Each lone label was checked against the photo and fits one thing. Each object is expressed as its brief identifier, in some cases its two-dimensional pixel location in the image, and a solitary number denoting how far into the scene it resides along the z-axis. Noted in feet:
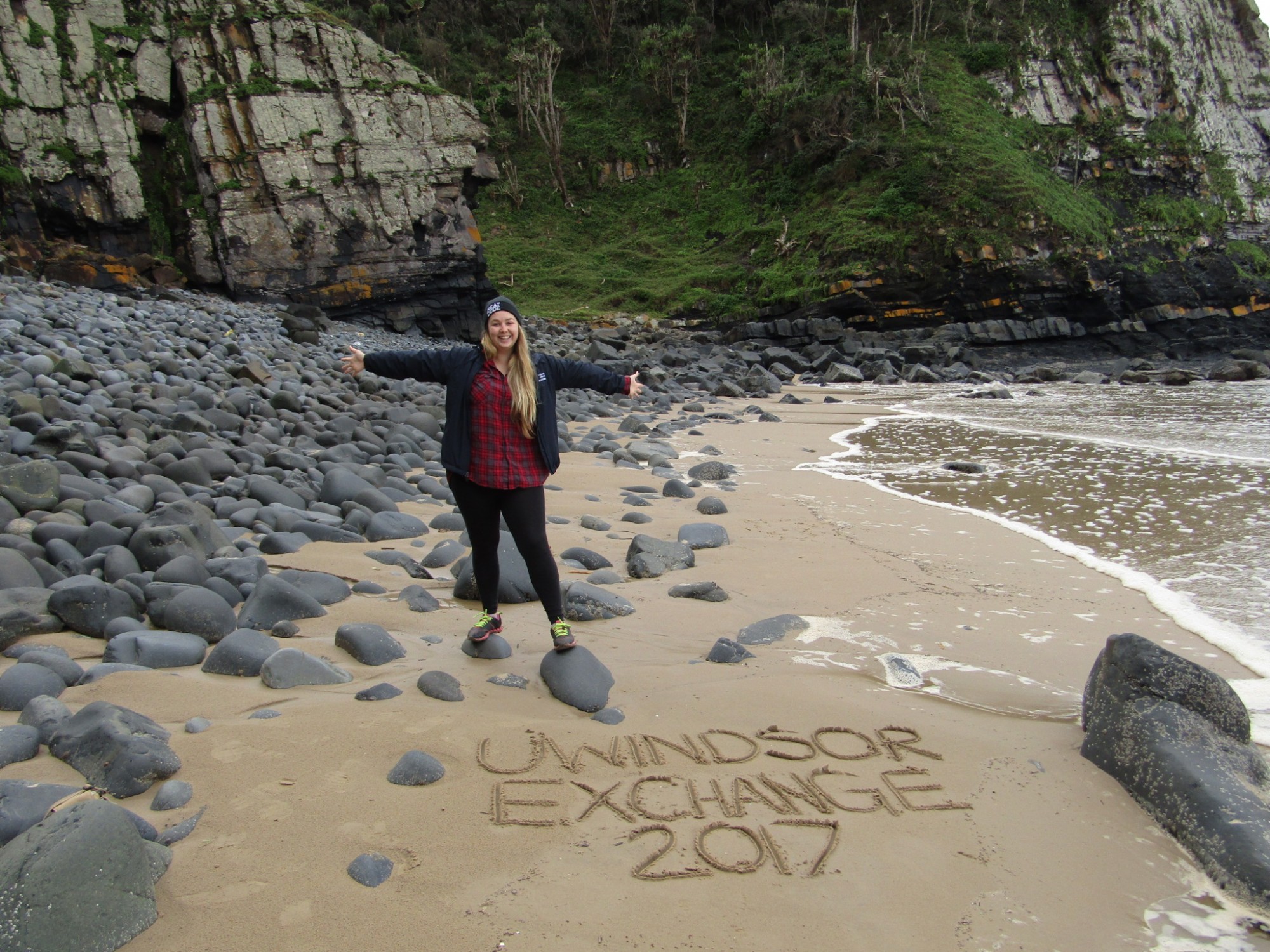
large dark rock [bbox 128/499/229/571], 11.85
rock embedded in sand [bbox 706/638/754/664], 10.98
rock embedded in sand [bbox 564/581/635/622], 12.54
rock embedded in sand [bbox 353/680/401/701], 9.01
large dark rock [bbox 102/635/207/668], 9.24
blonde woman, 10.71
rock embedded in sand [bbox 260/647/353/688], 9.17
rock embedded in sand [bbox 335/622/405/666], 10.21
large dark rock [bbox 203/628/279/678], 9.37
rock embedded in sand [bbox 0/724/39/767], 6.89
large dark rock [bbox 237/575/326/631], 10.79
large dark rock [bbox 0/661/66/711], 7.85
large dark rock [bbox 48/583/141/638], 9.86
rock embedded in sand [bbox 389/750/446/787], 7.52
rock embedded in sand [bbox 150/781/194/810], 6.68
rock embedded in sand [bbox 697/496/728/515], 20.17
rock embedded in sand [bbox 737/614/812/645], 11.93
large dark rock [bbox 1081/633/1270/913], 6.88
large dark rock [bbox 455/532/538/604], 13.09
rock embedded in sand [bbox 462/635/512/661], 10.73
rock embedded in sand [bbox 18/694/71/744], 7.29
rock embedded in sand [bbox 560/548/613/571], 15.21
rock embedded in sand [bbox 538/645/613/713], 9.55
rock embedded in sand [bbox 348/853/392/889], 6.15
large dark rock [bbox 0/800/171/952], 5.10
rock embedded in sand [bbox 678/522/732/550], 17.13
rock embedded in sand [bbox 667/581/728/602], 13.79
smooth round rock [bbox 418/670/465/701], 9.30
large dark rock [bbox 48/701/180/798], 6.82
